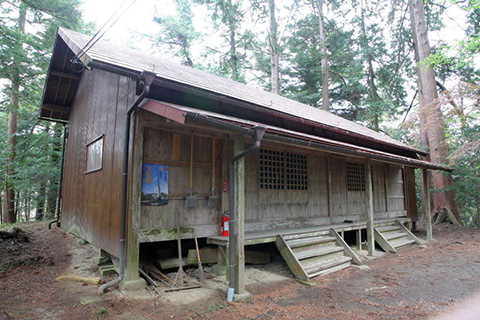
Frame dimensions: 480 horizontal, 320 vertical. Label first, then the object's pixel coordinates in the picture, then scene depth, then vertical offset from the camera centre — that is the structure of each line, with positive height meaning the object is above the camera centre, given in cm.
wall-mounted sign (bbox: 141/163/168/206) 484 +10
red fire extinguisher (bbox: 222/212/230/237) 543 -62
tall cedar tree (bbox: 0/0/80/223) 766 +399
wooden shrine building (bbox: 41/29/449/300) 466 +46
